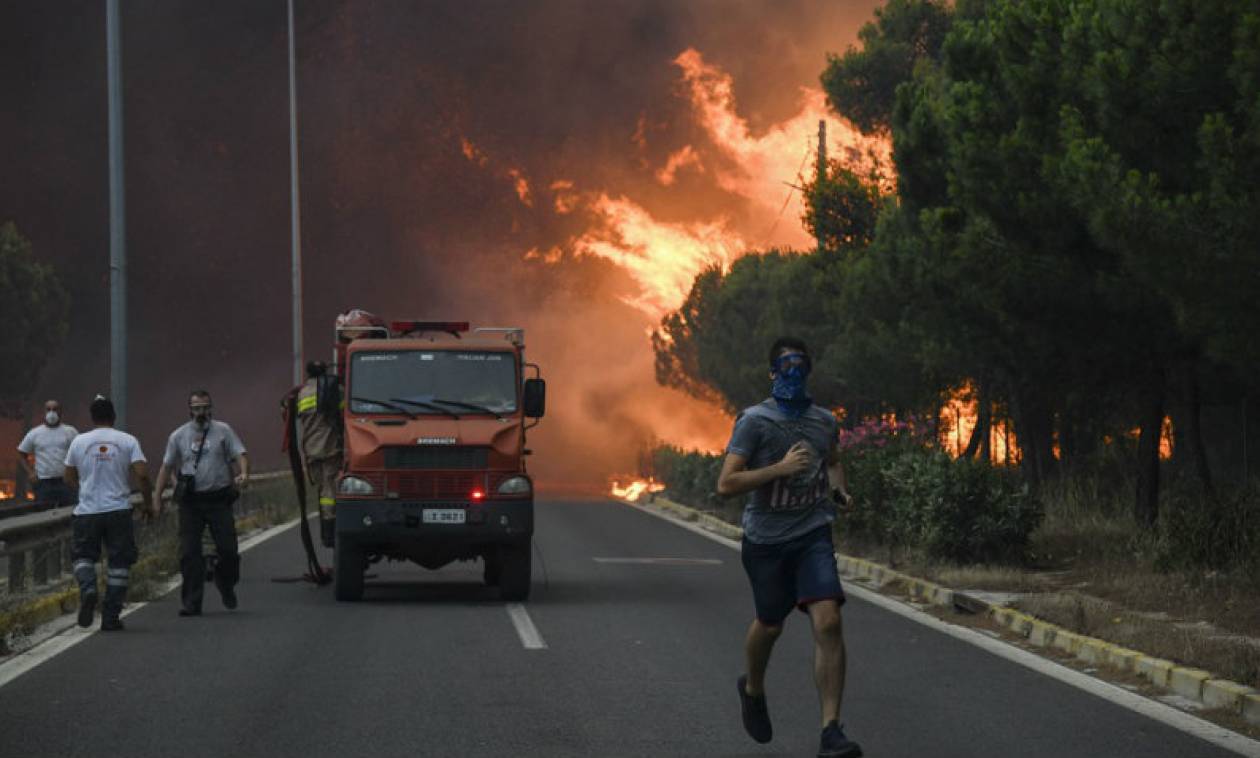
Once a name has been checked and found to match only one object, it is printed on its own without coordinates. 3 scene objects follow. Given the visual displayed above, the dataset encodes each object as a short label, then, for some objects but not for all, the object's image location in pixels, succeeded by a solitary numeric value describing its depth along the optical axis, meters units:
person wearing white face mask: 24.86
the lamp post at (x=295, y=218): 42.22
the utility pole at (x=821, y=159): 33.50
